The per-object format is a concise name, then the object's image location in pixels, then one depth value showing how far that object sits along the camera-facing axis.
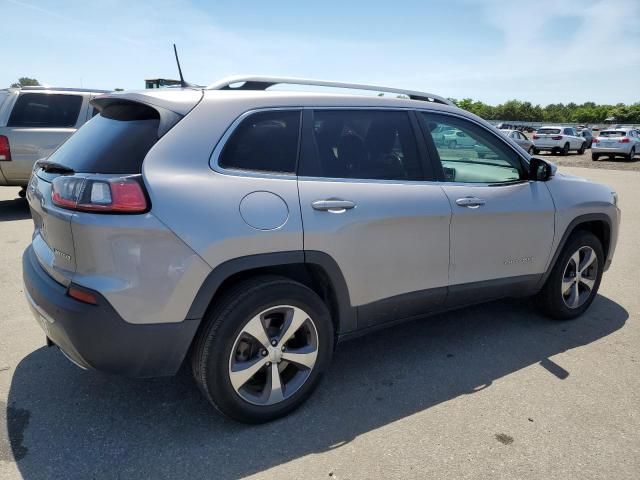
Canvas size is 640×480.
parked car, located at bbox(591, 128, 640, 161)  23.52
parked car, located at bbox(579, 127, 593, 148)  31.23
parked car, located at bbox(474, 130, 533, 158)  21.69
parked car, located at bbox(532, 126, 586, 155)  26.52
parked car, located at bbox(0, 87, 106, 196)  7.75
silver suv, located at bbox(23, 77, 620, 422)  2.25
